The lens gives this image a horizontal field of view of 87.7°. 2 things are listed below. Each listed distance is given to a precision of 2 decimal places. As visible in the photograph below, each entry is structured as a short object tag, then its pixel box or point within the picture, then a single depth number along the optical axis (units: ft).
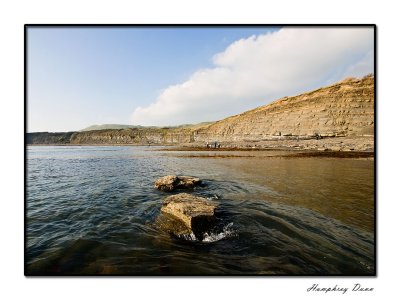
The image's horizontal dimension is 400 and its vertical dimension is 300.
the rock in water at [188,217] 17.49
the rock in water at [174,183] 33.68
